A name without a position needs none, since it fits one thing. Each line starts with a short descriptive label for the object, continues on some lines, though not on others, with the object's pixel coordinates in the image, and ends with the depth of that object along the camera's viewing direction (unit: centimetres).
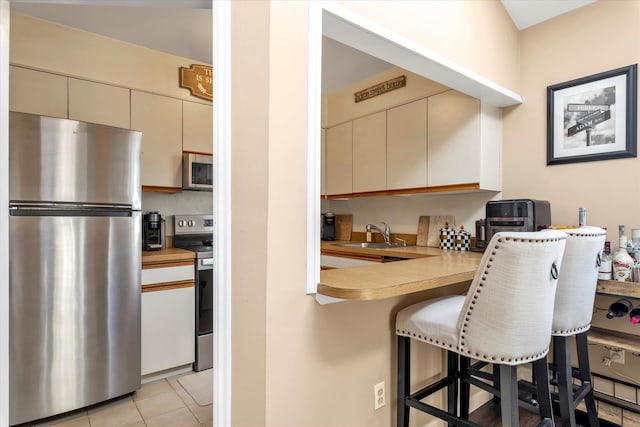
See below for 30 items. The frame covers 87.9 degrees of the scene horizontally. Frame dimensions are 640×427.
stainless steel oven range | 259
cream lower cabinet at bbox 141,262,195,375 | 235
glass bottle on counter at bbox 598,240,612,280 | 178
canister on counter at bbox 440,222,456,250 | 269
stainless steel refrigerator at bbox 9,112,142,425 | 182
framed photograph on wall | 197
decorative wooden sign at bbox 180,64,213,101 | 283
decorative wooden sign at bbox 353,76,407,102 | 287
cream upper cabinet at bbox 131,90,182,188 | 264
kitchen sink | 323
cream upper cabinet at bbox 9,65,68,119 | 218
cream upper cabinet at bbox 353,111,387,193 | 304
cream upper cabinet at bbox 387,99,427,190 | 271
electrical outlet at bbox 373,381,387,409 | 148
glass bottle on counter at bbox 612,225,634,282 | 173
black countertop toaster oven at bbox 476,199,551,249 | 204
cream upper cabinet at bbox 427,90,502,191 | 238
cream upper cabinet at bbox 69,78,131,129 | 239
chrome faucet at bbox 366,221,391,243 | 327
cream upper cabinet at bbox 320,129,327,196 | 371
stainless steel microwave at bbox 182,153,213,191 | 279
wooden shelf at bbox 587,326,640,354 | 174
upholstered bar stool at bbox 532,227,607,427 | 144
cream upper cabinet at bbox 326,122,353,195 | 341
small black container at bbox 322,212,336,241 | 384
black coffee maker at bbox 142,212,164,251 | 270
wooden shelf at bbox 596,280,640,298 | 166
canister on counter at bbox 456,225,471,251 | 264
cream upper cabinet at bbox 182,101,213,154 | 287
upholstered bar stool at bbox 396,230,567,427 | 110
